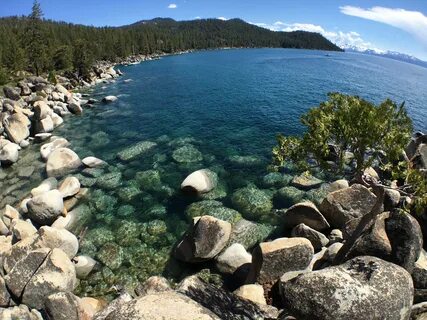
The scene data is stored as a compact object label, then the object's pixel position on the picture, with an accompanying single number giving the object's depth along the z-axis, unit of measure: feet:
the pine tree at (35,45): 283.61
